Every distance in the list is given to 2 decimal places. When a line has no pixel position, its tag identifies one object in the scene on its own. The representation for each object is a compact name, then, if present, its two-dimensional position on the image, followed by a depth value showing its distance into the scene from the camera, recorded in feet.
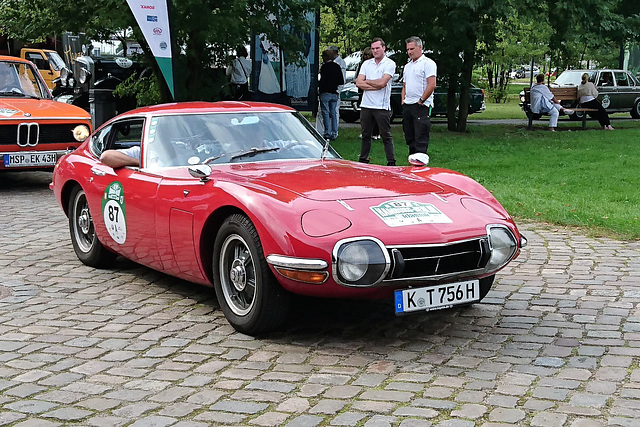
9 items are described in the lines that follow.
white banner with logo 34.27
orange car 36.24
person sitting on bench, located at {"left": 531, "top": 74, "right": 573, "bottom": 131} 73.61
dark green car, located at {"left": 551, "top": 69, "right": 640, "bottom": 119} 99.66
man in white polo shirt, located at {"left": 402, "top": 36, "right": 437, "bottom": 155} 38.81
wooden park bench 92.43
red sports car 15.05
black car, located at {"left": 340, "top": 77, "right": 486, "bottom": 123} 82.17
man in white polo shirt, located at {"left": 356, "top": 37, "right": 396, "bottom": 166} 40.09
